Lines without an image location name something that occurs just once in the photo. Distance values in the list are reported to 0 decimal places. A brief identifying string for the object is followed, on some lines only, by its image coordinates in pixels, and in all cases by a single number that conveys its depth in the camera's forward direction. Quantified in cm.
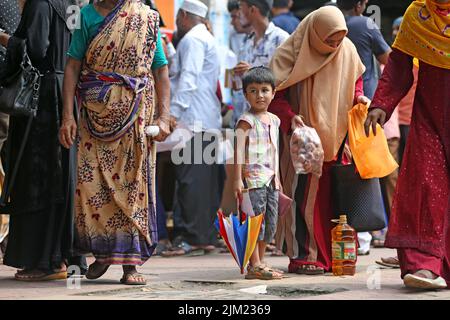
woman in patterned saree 1211
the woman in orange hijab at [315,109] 1399
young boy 1338
